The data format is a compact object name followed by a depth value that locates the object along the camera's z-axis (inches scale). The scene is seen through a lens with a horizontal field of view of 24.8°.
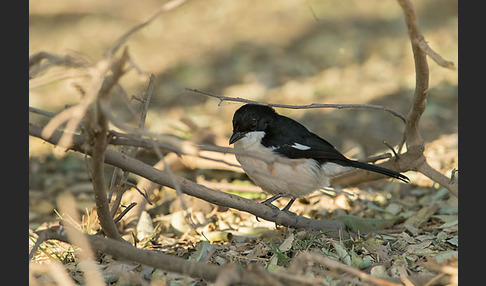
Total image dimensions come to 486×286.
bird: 351.9
